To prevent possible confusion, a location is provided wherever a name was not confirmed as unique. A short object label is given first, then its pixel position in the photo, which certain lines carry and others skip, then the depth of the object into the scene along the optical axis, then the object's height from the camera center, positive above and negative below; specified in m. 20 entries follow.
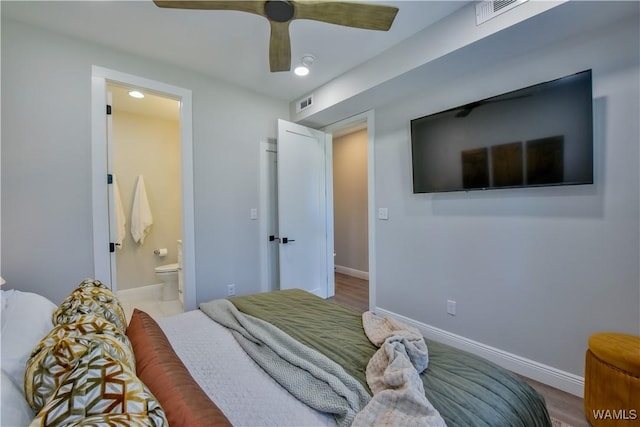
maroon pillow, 0.75 -0.55
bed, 0.87 -0.65
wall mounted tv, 1.68 +0.48
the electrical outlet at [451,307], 2.39 -0.85
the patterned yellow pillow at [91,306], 1.08 -0.38
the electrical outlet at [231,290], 2.93 -0.84
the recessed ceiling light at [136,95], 2.97 +1.29
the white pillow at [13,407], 0.65 -0.47
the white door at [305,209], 3.14 +0.02
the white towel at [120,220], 3.43 -0.09
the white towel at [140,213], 3.66 -0.01
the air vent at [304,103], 3.16 +1.25
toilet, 3.52 -0.88
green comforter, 0.92 -0.65
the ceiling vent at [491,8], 1.65 +1.23
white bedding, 0.92 -0.67
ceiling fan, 1.38 +1.03
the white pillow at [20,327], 0.84 -0.43
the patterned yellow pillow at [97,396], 0.59 -0.41
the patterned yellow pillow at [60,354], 0.72 -0.39
